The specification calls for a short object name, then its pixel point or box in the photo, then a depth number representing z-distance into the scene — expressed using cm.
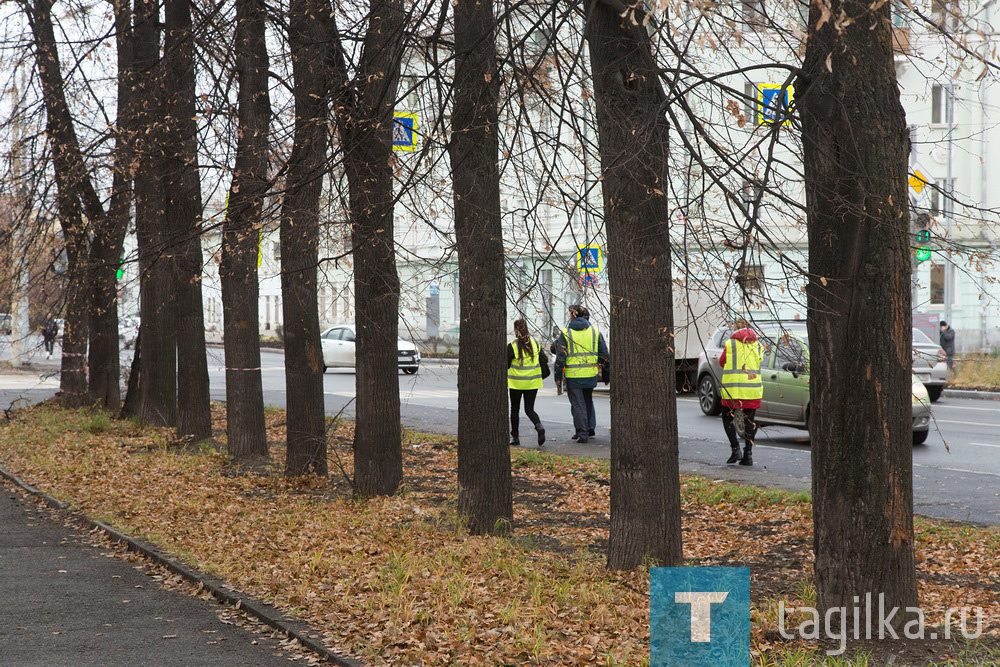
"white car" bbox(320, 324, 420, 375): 3672
